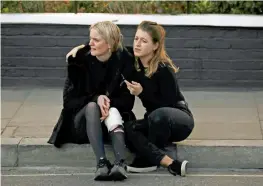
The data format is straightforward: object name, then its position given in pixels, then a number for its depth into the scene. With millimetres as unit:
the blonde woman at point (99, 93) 10703
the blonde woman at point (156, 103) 10680
